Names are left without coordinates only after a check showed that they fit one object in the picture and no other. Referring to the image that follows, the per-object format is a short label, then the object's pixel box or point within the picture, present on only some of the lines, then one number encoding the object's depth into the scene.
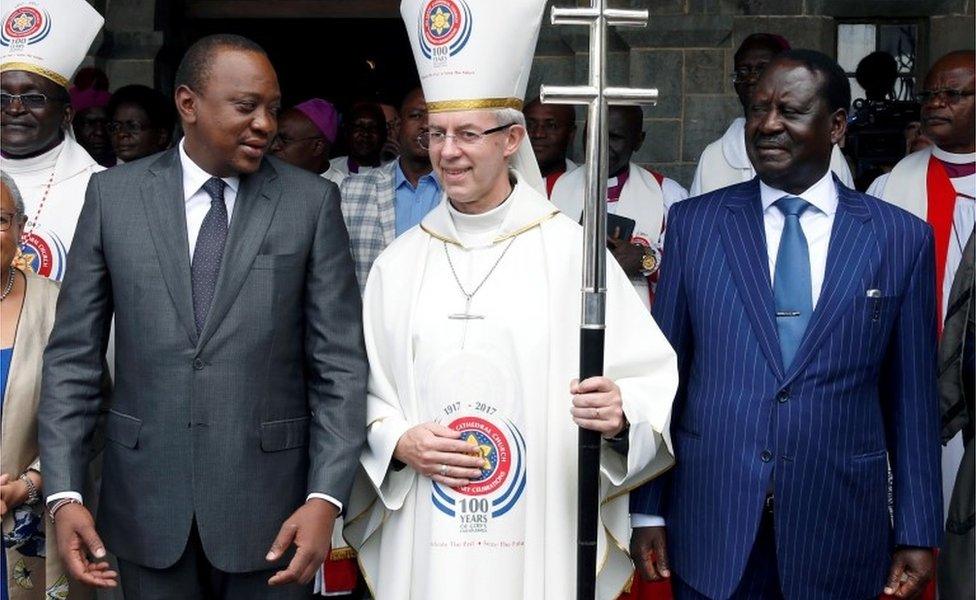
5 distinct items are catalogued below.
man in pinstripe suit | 3.52
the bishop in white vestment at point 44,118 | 4.58
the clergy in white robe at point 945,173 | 5.22
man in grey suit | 3.55
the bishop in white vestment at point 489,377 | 3.62
